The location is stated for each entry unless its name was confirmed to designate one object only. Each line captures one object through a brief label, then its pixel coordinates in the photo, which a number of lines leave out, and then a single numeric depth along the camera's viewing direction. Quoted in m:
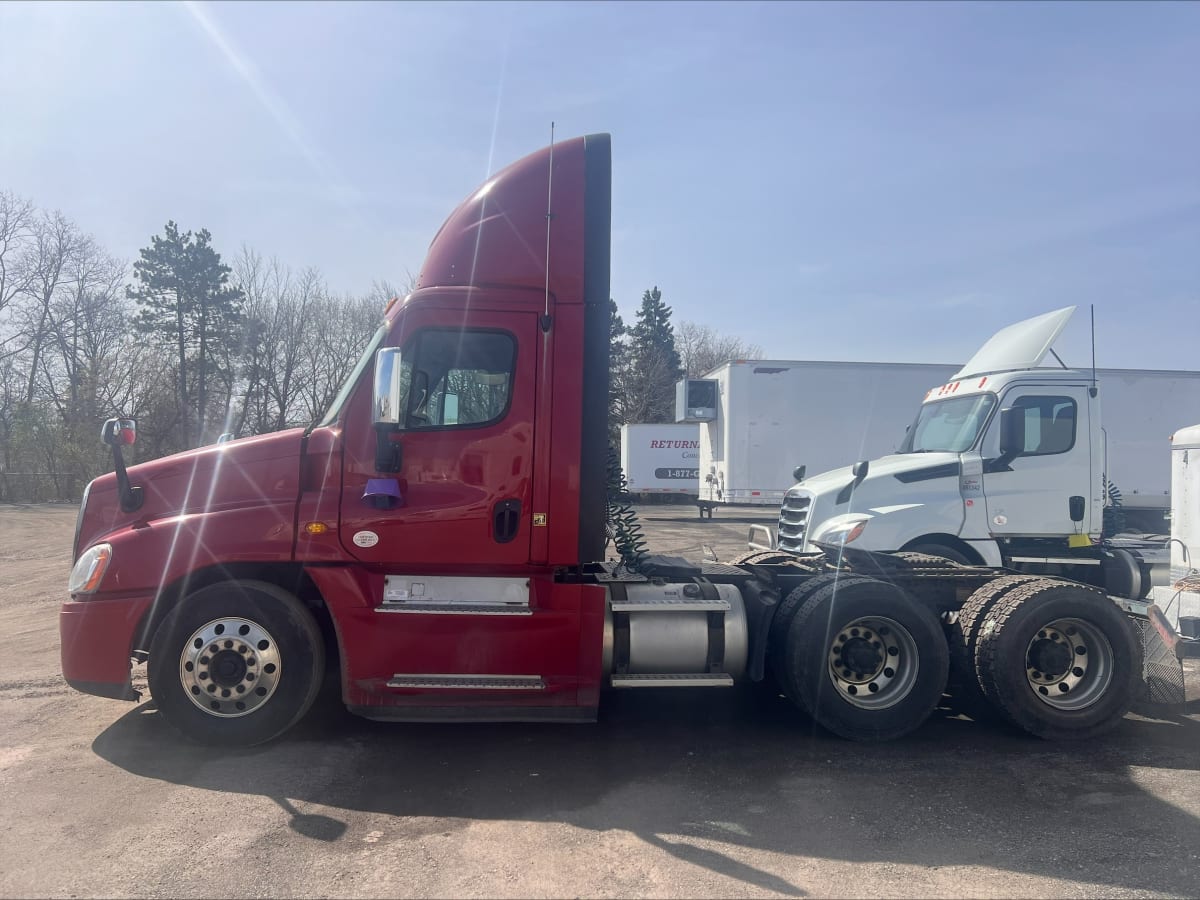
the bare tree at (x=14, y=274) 43.66
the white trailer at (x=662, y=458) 30.83
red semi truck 5.05
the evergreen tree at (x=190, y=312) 44.66
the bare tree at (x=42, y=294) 43.09
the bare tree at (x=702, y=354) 67.31
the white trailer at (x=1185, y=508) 8.96
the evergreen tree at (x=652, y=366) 55.00
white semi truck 8.22
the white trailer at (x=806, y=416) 19.73
